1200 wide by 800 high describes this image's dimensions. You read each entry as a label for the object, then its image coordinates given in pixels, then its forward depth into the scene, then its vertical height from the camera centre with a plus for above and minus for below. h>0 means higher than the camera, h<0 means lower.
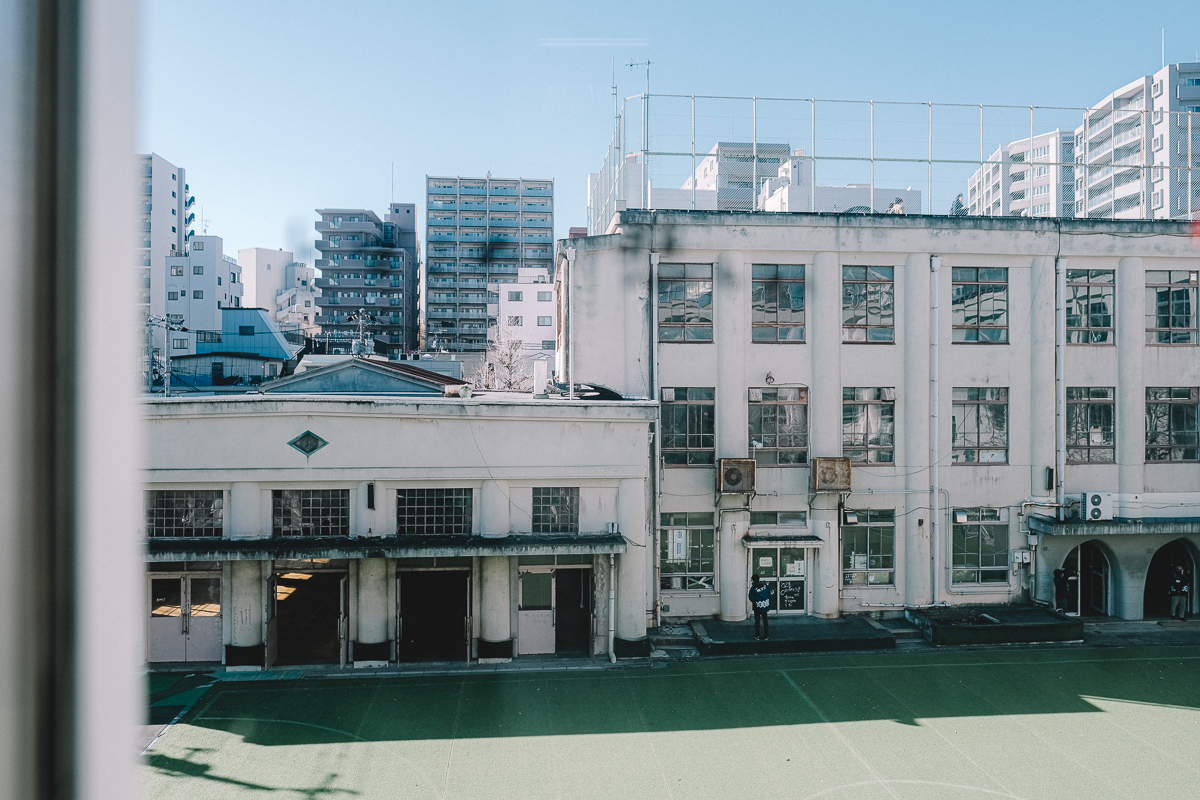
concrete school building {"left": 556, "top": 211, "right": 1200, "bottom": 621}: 15.03 +0.48
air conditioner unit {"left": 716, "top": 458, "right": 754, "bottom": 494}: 14.58 -1.14
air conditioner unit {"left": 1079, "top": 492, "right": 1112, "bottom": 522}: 15.20 -1.78
